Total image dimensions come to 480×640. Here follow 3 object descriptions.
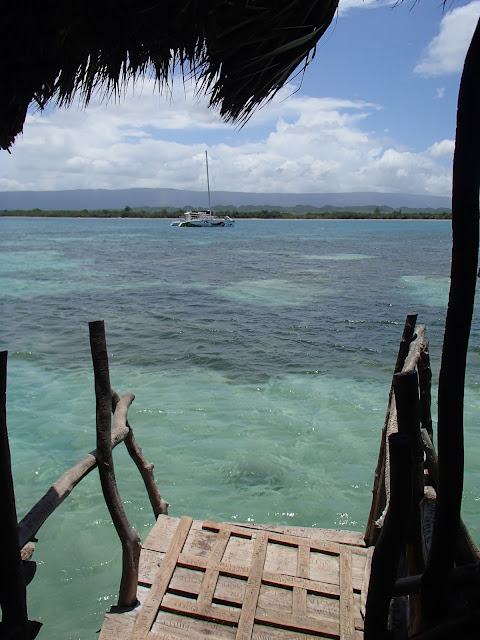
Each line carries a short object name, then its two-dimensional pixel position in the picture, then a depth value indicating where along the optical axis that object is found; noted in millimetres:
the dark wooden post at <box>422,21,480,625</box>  1559
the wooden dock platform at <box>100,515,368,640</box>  3264
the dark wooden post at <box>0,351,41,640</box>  2248
